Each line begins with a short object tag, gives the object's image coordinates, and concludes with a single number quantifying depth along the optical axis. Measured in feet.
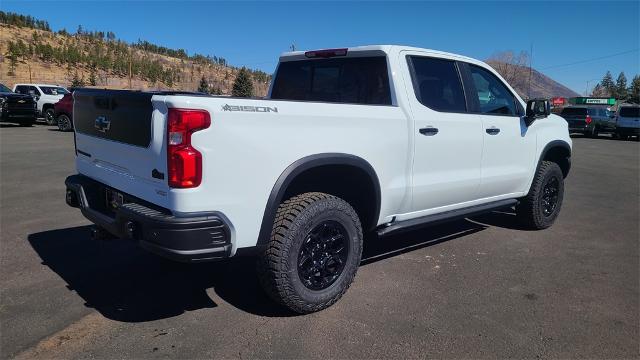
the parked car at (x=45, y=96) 69.05
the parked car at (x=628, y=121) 80.69
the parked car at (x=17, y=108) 61.82
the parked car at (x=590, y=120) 84.65
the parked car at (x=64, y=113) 59.47
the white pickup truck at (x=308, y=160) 9.36
